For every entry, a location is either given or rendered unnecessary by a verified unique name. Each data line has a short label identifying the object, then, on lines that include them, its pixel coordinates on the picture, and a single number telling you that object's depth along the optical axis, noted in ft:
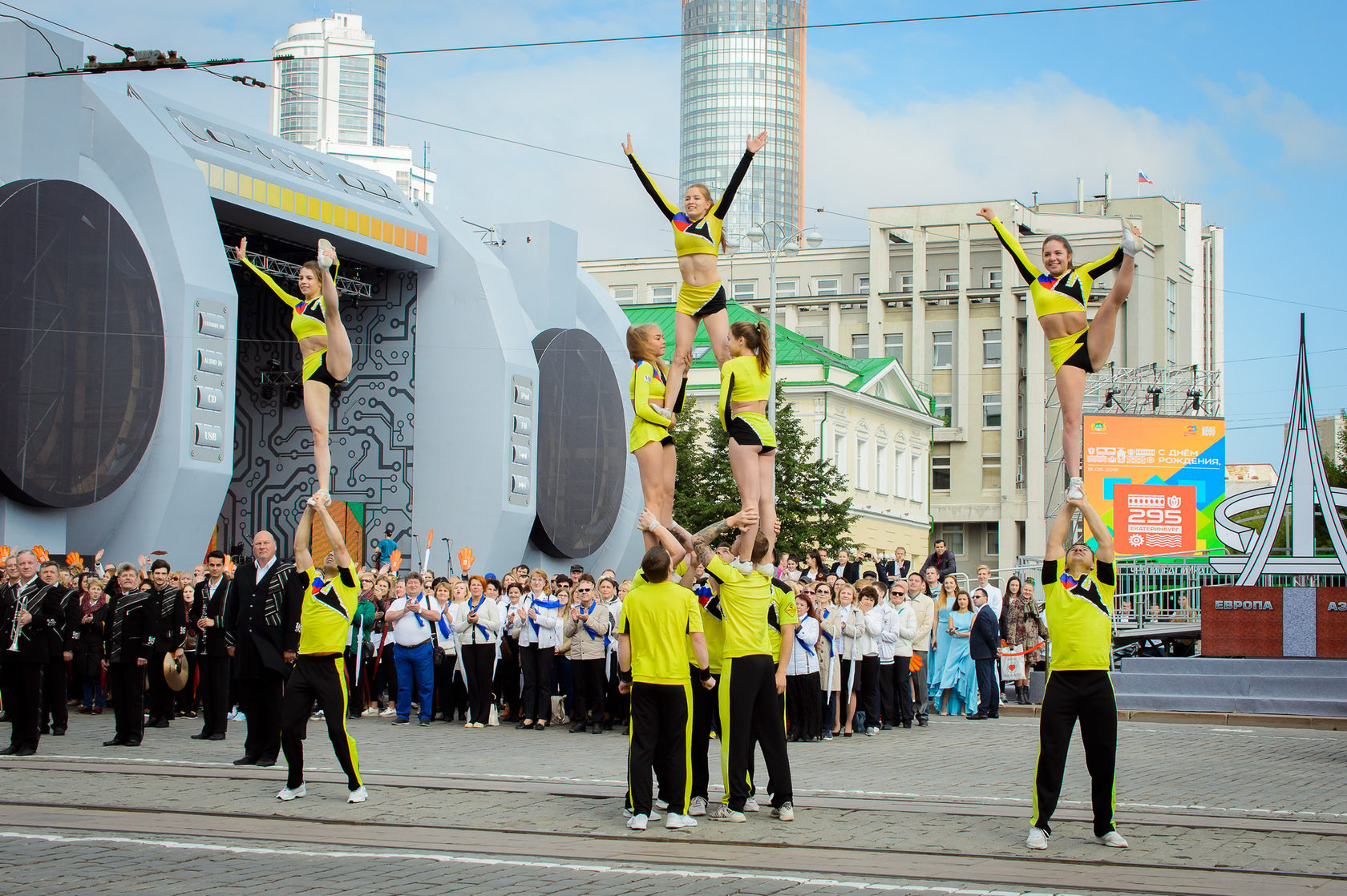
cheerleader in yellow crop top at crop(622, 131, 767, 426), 36.88
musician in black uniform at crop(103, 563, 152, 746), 47.75
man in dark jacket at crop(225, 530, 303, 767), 40.75
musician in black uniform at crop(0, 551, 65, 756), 44.78
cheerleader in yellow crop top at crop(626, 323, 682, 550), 37.40
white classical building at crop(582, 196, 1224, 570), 217.56
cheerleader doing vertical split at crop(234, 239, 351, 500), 37.91
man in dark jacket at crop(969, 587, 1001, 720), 64.75
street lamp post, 120.88
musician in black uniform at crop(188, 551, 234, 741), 48.55
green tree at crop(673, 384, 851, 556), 136.98
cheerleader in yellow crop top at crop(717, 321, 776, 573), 36.17
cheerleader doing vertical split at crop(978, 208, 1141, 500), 35.14
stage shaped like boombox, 72.43
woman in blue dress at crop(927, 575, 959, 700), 68.28
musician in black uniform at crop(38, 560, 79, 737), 46.21
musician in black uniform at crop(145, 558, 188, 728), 50.03
